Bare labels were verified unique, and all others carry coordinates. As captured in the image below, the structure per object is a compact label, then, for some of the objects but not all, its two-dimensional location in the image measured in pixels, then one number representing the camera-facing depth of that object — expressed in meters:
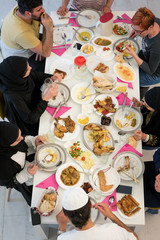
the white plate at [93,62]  2.60
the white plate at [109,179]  1.93
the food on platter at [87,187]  1.93
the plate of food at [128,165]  1.99
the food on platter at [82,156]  2.06
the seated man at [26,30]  2.42
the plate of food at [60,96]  2.37
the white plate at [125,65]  2.53
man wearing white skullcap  1.53
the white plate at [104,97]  2.33
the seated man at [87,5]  2.98
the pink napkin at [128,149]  2.12
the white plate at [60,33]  2.79
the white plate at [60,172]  1.95
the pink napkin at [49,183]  1.97
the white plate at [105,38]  2.75
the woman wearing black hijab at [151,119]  2.22
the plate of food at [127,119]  2.24
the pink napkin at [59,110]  2.32
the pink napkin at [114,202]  1.88
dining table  1.85
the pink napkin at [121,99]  2.39
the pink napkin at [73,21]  2.94
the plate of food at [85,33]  2.84
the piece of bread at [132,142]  2.13
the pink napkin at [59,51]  2.73
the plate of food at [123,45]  2.71
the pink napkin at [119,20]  2.96
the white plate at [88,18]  2.93
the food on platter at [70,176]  1.96
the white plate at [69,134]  2.16
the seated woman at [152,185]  2.19
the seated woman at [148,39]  2.33
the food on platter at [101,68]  2.55
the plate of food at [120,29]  2.86
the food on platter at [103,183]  1.93
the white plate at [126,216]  1.84
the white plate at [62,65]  2.60
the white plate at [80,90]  2.38
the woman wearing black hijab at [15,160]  1.92
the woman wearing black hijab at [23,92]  2.11
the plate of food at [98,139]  2.07
